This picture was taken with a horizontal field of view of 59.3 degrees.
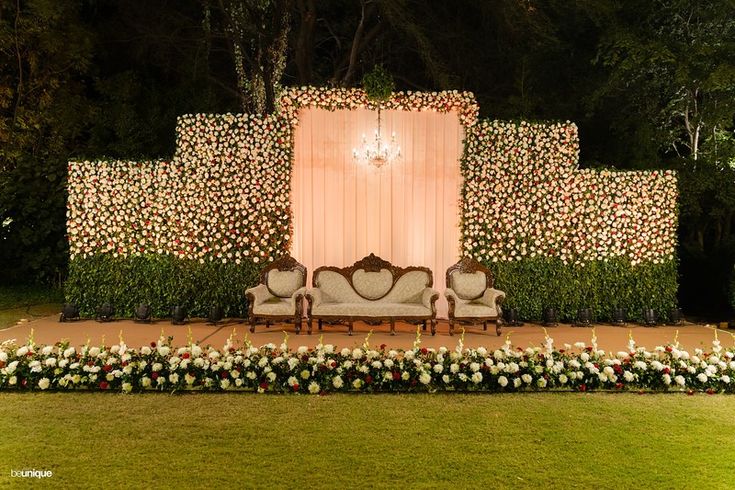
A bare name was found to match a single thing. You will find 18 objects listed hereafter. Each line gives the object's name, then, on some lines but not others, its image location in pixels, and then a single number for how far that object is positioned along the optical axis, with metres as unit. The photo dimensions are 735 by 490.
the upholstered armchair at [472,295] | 8.52
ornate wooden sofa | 8.85
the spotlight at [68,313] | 9.25
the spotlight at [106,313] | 9.26
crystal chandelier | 9.39
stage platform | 7.83
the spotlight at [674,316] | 9.59
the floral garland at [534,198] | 9.50
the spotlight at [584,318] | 9.34
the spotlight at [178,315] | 9.08
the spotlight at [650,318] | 9.49
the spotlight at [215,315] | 9.13
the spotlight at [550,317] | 9.31
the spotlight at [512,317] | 9.32
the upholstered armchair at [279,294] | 8.45
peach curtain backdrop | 9.56
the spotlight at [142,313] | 9.19
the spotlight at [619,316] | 9.48
